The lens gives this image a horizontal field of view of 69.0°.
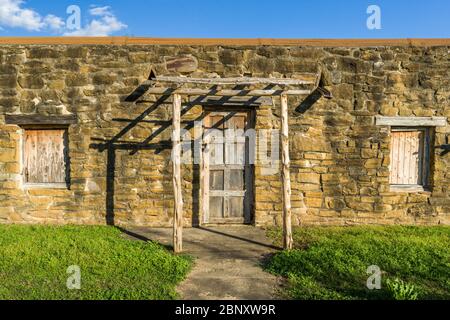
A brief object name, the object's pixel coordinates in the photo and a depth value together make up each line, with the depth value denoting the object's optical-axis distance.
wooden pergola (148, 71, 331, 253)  4.76
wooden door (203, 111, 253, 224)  6.10
